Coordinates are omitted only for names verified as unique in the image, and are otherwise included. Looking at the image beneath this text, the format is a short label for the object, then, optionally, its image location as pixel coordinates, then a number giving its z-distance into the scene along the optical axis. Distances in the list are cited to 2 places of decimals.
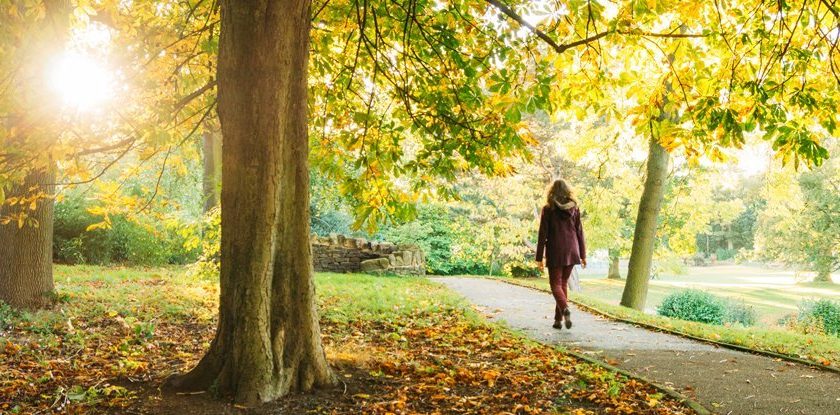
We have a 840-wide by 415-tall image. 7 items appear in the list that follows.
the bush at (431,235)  23.84
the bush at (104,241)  16.39
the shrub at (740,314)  16.09
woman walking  7.52
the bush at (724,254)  57.42
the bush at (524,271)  25.62
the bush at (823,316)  14.25
